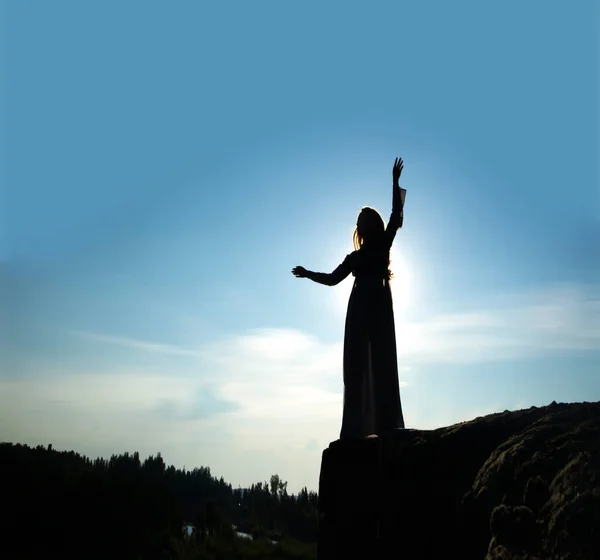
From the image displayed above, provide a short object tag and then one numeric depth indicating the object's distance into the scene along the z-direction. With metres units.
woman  8.30
